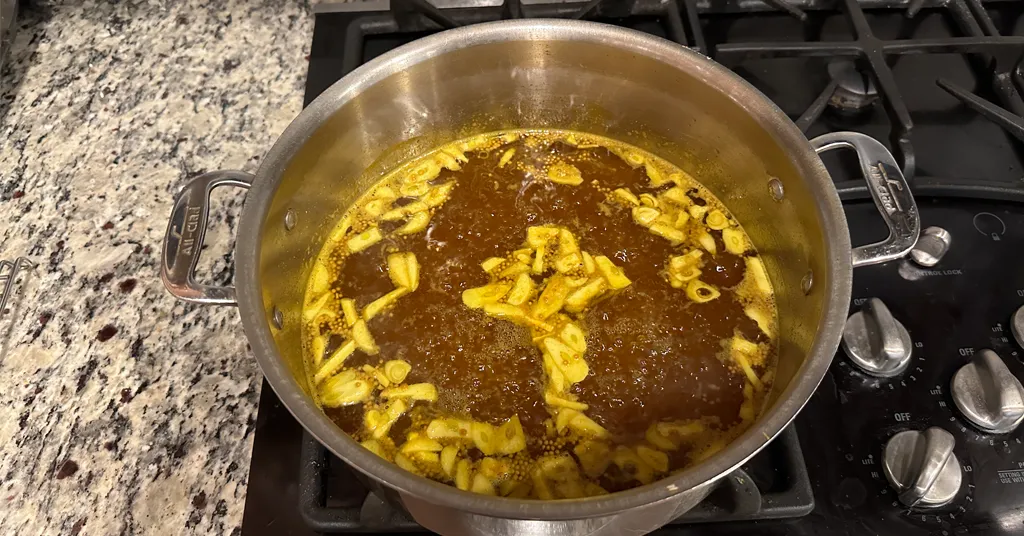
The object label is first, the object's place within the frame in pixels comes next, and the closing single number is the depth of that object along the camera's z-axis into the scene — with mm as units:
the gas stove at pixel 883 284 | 750
